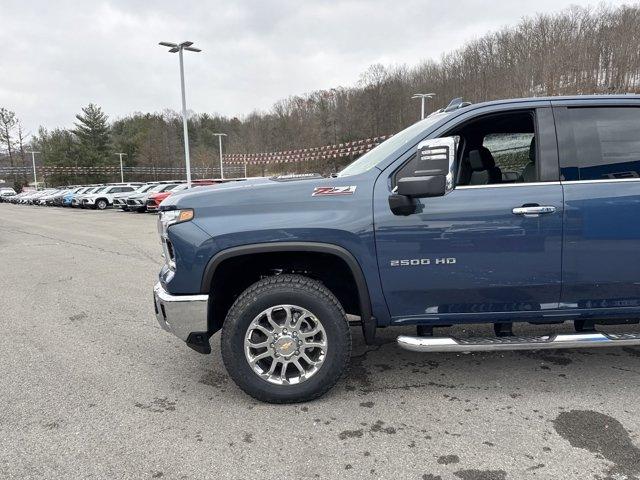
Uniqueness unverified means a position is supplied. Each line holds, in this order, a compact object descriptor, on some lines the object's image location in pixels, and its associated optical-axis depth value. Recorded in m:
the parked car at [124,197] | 26.77
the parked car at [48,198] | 39.40
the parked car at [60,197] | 37.19
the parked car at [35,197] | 42.50
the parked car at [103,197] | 31.70
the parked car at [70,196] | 34.72
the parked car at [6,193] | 55.82
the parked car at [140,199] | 24.81
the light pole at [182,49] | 21.45
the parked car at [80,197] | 32.71
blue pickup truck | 3.06
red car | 22.94
